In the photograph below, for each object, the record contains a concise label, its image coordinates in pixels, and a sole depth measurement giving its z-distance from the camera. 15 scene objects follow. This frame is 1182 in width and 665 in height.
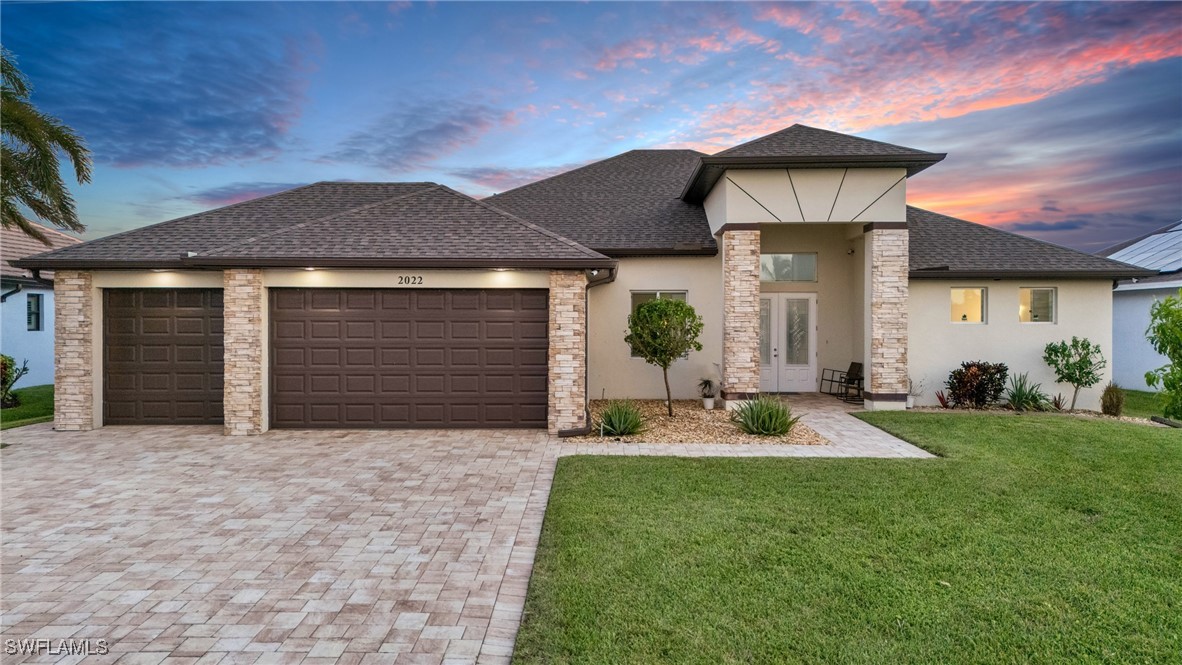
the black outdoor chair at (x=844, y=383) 13.41
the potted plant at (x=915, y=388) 12.93
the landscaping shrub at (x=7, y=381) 13.25
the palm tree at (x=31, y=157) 10.68
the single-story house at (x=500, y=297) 9.91
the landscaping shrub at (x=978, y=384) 12.30
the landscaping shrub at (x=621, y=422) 9.80
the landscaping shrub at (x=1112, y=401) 12.19
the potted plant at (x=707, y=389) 13.16
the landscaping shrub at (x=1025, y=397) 12.22
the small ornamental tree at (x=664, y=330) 10.45
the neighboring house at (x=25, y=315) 15.96
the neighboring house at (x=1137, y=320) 16.36
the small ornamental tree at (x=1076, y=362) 12.31
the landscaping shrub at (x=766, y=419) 9.71
